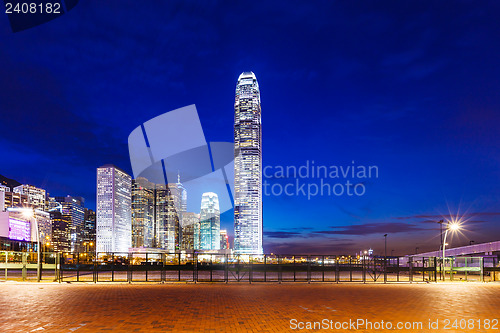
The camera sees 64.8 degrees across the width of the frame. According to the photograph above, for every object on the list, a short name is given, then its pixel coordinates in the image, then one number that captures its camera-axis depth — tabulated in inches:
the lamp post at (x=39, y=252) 924.4
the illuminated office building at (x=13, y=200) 7212.1
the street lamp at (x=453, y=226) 1226.6
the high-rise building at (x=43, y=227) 7438.5
